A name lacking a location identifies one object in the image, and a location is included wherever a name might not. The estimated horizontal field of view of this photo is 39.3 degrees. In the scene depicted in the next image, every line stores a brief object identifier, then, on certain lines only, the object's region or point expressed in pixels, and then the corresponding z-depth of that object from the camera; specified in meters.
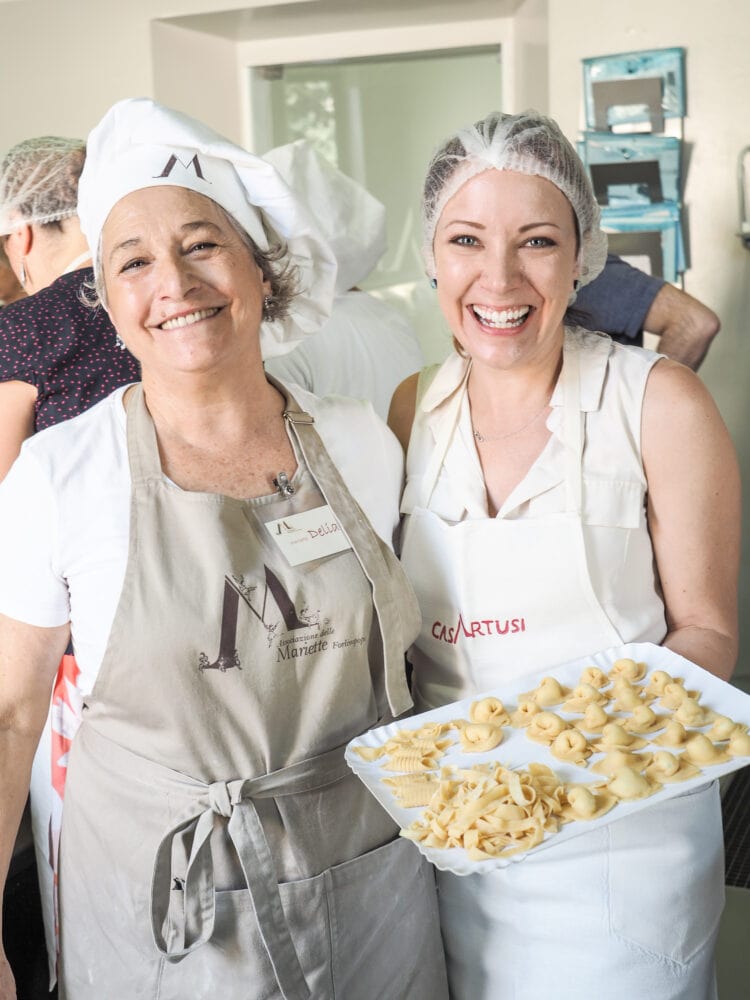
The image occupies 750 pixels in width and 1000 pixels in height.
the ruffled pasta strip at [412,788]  1.19
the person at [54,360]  1.71
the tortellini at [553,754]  1.12
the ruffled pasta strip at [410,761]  1.25
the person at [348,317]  2.23
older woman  1.23
